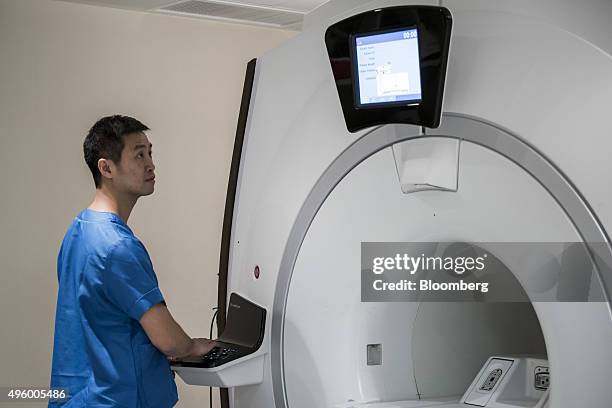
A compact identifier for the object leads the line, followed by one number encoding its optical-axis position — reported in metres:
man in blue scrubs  1.99
